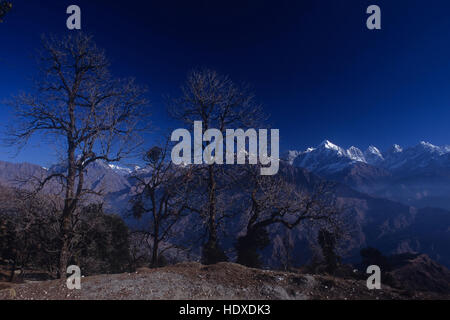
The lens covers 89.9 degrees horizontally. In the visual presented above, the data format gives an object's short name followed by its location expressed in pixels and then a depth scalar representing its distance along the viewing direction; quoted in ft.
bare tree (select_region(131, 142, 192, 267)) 51.16
